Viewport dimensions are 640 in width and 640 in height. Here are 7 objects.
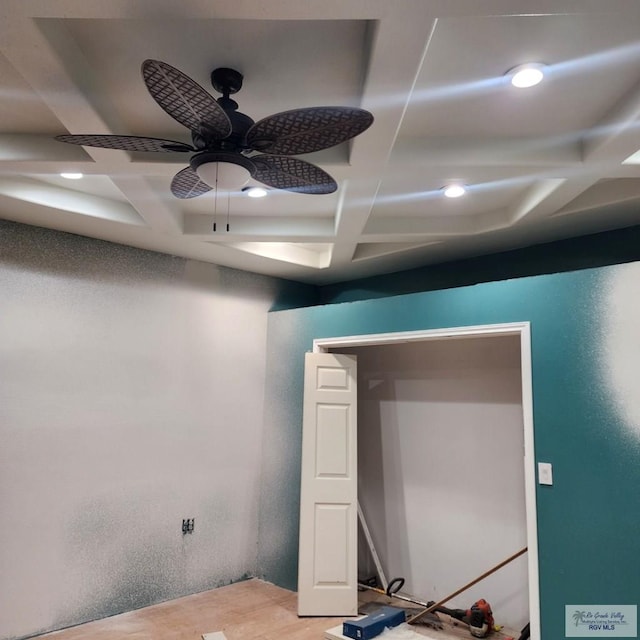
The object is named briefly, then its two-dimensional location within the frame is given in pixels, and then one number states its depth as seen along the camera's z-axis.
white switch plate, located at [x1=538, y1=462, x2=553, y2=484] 2.83
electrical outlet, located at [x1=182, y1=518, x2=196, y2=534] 4.16
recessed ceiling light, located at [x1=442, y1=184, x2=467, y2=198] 3.03
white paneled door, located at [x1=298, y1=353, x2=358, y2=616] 3.84
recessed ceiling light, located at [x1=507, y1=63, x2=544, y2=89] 1.86
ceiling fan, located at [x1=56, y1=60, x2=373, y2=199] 1.50
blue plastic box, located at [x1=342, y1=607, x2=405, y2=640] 3.25
